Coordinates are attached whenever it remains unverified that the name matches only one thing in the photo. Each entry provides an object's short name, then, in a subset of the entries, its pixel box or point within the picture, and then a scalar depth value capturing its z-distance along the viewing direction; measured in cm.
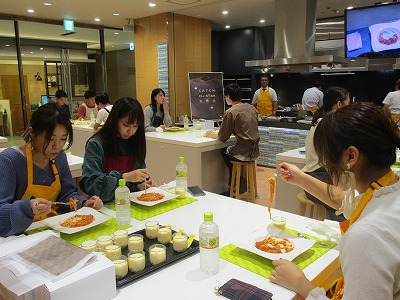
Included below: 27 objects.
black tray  127
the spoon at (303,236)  154
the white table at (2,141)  455
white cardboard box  103
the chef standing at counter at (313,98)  697
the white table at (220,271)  120
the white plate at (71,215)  162
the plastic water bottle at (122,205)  173
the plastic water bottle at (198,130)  464
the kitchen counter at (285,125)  582
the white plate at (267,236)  138
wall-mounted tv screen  425
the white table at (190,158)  422
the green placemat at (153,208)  189
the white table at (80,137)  582
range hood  589
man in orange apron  784
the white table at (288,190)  335
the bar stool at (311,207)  283
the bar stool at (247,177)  439
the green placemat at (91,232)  159
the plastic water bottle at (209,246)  127
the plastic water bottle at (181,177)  223
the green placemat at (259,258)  135
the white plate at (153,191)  199
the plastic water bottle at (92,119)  619
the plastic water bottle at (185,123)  539
